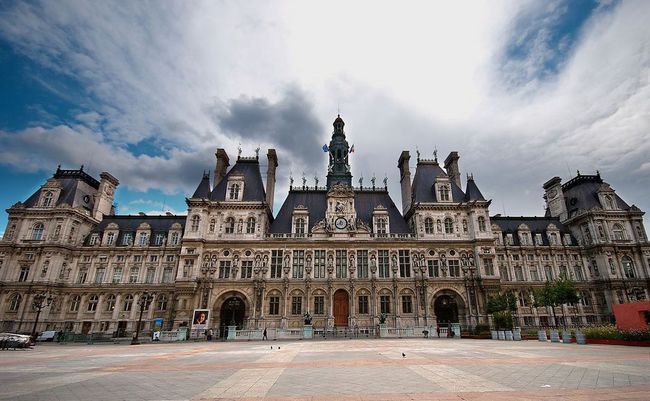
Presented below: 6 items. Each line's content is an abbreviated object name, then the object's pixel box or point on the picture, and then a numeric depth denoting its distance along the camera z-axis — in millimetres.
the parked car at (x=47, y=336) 39309
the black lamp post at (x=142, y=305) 31961
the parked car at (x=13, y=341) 25672
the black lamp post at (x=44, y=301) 33969
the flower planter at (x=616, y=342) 19734
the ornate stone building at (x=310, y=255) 42500
